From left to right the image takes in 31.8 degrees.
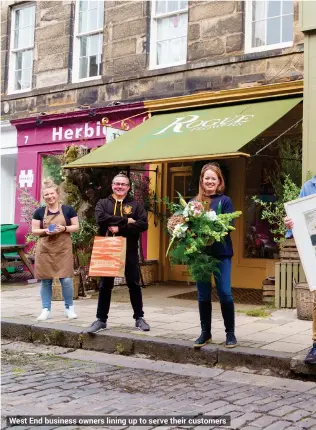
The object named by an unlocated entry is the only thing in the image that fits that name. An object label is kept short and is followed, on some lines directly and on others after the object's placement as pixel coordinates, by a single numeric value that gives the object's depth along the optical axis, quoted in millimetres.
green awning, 7953
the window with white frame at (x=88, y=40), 11930
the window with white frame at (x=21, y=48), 13203
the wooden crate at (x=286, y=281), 7613
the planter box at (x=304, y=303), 6828
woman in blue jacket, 5223
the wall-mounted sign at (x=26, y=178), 12633
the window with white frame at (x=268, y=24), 9508
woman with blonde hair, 6883
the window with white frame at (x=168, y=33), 10688
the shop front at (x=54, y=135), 10812
